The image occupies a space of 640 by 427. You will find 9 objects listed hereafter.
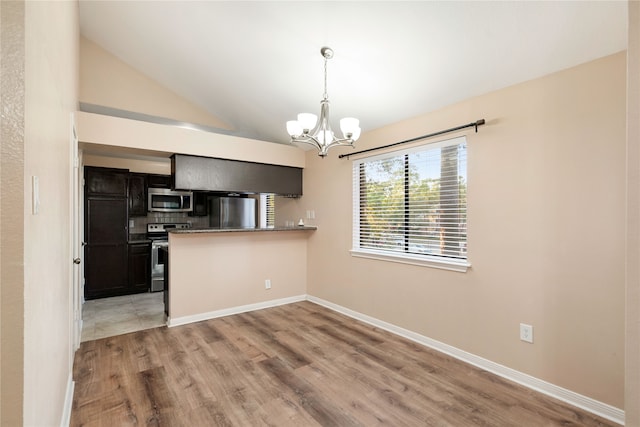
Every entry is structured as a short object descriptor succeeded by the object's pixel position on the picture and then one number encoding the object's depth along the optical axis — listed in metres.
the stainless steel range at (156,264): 5.15
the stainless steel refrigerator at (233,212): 5.88
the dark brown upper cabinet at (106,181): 4.66
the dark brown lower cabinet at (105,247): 4.70
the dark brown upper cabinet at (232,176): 3.75
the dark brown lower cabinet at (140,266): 5.08
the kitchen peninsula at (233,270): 3.71
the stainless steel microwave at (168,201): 5.48
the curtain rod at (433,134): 2.65
